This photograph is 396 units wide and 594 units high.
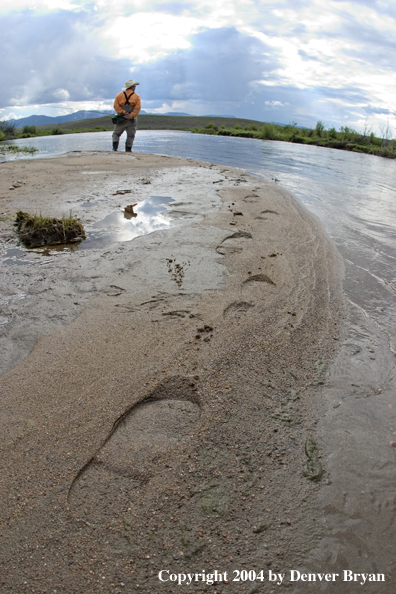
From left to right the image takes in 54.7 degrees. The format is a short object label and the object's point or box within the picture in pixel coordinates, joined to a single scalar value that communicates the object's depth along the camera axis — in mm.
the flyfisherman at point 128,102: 12579
